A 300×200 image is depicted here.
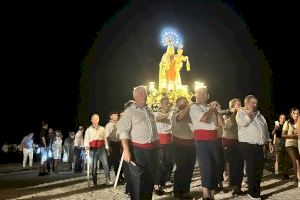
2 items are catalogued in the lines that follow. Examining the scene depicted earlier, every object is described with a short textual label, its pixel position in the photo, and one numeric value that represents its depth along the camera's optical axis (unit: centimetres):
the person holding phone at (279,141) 722
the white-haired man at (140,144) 363
